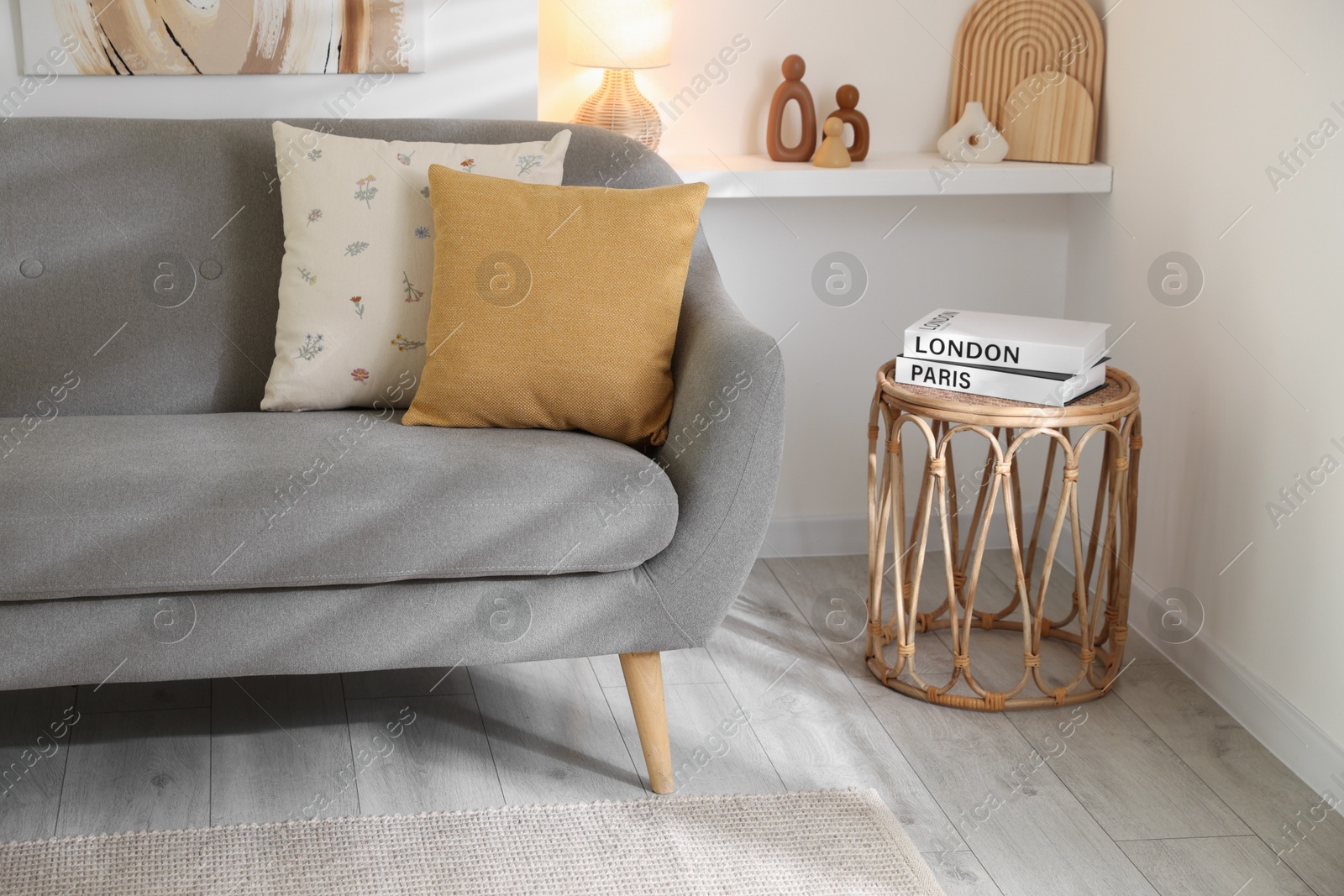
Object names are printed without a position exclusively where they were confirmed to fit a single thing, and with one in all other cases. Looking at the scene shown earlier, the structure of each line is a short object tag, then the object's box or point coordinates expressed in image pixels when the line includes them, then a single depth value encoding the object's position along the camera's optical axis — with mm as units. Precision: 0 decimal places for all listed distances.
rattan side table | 1925
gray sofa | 1591
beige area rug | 1571
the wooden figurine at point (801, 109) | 2490
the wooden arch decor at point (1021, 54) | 2504
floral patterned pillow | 1979
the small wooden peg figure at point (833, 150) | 2436
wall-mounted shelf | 2400
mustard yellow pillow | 1847
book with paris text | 1925
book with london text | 1925
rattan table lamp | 2303
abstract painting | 2246
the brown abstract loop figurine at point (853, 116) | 2496
